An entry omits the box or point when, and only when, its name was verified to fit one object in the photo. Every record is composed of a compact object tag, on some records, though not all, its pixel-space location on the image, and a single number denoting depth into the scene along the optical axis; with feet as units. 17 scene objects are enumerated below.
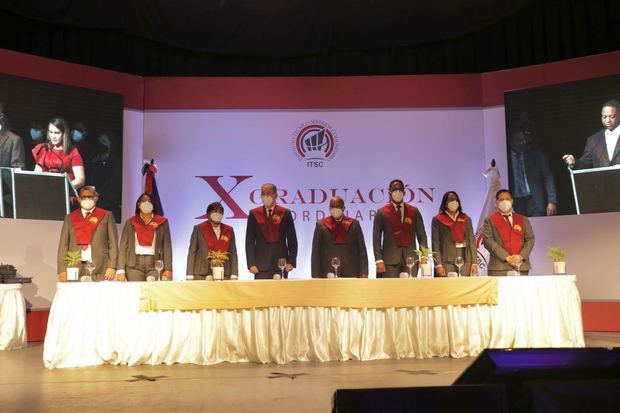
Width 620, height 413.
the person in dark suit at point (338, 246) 20.71
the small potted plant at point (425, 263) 17.13
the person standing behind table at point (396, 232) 20.80
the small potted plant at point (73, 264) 16.19
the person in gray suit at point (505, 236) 18.75
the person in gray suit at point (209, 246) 19.95
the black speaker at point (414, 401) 4.99
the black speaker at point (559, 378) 5.27
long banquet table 15.89
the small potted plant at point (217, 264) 16.58
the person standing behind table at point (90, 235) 18.92
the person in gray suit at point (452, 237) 19.75
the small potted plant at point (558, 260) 16.98
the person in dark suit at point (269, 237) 21.38
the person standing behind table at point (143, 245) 19.08
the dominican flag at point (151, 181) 27.89
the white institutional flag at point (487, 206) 27.78
